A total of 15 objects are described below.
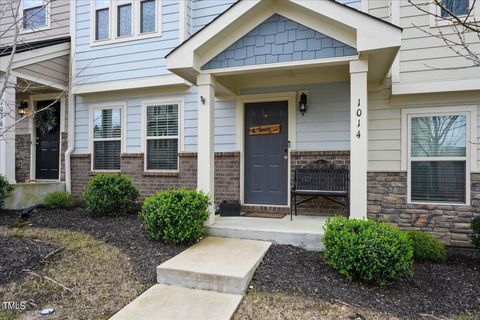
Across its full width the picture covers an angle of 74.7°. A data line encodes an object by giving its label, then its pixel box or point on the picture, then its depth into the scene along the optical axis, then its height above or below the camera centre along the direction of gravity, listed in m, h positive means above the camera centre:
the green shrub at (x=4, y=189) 6.15 -0.62
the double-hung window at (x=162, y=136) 7.02 +0.51
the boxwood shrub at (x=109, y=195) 5.93 -0.69
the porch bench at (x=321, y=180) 5.63 -0.38
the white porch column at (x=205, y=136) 5.02 +0.37
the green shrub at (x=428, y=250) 4.40 -1.26
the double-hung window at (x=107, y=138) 7.50 +0.50
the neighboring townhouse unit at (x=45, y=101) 7.29 +1.47
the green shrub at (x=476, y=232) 4.48 -1.04
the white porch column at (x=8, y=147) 6.51 +0.22
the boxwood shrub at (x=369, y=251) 3.36 -1.00
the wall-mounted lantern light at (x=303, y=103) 5.93 +1.06
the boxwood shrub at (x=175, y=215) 4.39 -0.81
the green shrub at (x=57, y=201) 6.93 -0.94
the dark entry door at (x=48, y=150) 8.06 +0.21
